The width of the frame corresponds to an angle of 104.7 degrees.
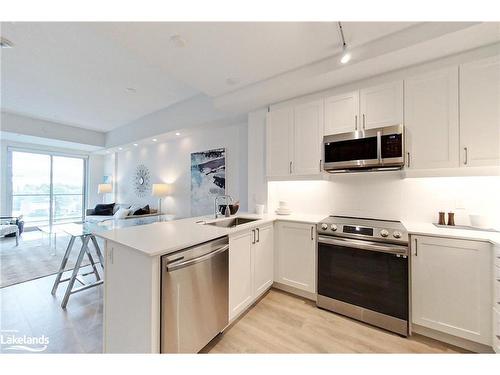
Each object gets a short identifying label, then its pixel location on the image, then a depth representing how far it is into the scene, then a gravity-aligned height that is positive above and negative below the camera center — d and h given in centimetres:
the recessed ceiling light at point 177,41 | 174 +138
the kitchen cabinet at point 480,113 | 161 +67
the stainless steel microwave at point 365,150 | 192 +43
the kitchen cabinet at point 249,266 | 182 -82
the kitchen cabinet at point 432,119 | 176 +68
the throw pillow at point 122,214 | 482 -65
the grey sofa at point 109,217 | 479 -69
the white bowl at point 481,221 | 179 -29
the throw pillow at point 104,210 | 578 -65
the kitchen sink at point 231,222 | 234 -42
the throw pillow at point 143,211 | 495 -58
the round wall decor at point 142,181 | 553 +23
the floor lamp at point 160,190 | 465 -3
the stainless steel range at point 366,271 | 174 -80
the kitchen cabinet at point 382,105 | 197 +90
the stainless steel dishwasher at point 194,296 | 125 -79
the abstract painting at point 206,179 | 397 +23
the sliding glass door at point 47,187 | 562 +4
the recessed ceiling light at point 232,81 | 248 +142
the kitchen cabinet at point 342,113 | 218 +90
